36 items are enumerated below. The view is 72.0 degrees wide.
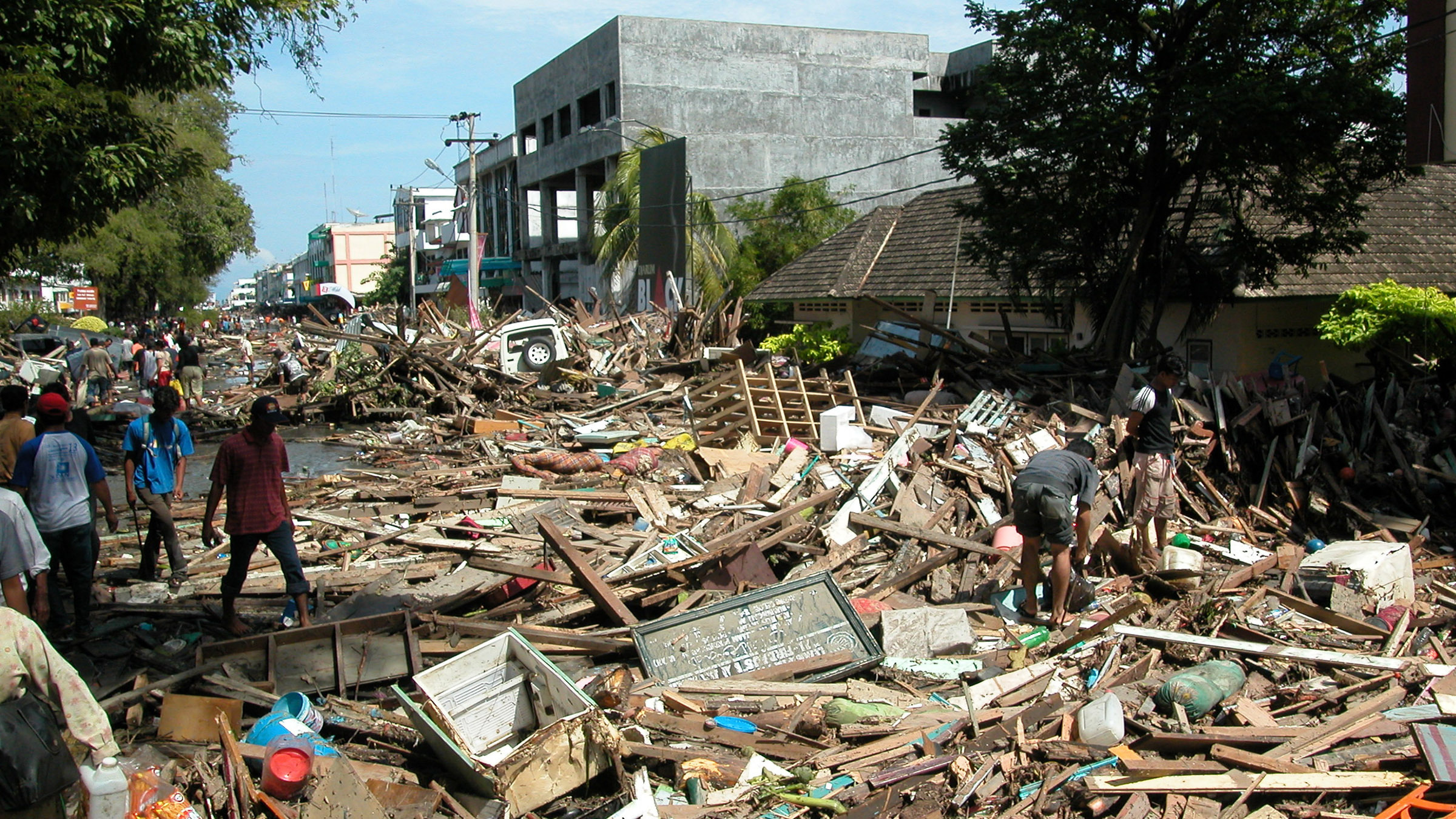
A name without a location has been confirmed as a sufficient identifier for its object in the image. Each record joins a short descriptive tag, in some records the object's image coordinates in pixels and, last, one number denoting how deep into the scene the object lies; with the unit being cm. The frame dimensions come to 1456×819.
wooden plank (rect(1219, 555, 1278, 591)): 819
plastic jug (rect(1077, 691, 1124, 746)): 552
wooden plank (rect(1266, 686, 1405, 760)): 539
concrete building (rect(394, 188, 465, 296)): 7625
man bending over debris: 712
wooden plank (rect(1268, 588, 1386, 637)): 722
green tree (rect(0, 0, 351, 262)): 1044
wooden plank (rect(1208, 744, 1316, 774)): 519
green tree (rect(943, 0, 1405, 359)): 1354
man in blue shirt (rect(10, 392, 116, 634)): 694
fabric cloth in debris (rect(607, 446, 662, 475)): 1364
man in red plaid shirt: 700
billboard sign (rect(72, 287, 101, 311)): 4438
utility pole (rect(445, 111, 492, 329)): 2941
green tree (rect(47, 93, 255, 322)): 3062
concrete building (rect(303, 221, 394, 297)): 10619
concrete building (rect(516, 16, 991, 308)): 3691
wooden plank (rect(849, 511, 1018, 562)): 862
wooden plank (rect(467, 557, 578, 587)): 776
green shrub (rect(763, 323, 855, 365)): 2052
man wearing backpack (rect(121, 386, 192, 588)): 859
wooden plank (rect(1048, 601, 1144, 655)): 697
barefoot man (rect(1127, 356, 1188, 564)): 866
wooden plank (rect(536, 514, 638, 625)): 735
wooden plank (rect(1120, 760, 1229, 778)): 516
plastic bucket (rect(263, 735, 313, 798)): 490
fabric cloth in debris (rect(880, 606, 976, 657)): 692
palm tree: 3136
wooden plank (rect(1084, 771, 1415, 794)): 498
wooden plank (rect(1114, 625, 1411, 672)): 639
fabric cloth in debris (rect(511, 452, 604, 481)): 1377
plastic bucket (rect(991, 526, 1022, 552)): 898
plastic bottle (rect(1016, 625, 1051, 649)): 707
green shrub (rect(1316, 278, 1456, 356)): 1231
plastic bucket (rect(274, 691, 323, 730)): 570
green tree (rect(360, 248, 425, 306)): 6819
